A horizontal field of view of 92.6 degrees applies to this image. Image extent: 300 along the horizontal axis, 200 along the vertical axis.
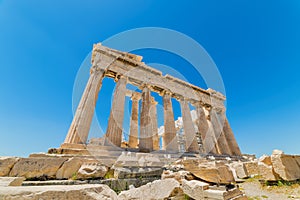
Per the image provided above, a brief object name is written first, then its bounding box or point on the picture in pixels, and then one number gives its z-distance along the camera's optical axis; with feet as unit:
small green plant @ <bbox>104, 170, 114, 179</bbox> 14.90
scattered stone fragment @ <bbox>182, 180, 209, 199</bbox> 10.67
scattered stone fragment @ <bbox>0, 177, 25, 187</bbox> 7.02
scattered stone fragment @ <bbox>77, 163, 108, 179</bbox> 13.60
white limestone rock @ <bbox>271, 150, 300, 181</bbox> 16.29
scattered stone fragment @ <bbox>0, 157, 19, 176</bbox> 12.69
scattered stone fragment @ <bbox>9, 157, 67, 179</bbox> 13.08
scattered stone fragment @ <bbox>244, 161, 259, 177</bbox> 28.40
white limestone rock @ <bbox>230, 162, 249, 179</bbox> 25.35
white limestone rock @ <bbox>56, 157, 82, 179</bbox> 14.02
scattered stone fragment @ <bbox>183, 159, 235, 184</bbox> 11.97
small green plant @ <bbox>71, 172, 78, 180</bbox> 13.66
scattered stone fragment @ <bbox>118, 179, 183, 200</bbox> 10.47
